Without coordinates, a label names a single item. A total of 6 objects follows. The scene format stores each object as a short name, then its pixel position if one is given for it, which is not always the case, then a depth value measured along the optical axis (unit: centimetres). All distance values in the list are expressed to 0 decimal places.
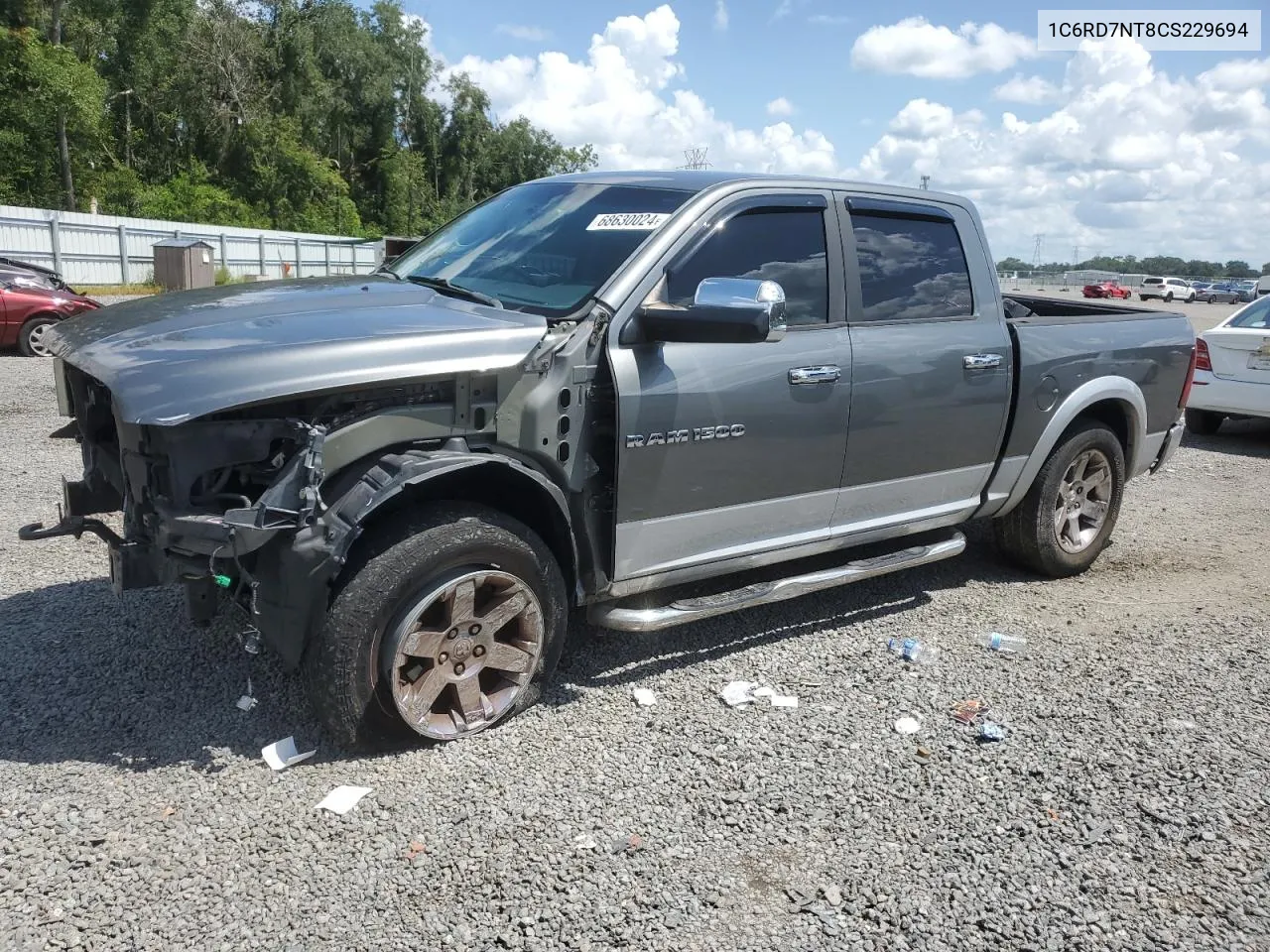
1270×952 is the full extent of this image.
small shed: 2138
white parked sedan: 1003
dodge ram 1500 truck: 304
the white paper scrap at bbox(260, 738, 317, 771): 333
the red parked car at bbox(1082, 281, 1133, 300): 6631
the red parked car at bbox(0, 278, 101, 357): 1364
